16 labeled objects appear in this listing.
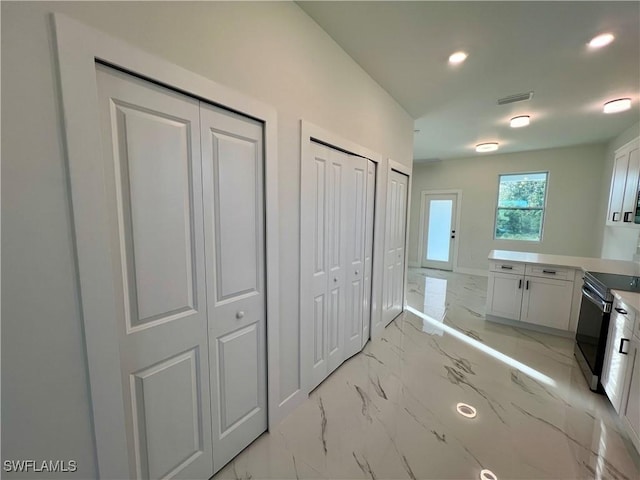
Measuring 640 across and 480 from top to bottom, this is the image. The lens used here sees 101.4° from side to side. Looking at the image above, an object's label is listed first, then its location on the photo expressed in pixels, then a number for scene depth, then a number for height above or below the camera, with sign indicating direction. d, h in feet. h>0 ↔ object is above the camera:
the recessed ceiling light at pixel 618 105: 9.34 +4.20
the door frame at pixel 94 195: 2.78 +0.20
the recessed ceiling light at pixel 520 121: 11.30 +4.31
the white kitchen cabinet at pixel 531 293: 10.01 -2.98
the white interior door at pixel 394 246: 10.16 -1.17
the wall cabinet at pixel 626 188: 8.83 +1.24
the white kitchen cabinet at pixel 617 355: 5.68 -3.07
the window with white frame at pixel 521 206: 17.87 +0.95
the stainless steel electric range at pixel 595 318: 6.74 -2.73
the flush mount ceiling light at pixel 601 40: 6.07 +4.28
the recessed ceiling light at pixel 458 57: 6.92 +4.34
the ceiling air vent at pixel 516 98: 9.18 +4.37
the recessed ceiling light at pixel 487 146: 15.43 +4.32
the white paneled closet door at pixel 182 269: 3.36 -0.84
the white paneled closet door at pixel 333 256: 6.22 -1.10
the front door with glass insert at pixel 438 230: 21.29 -0.94
